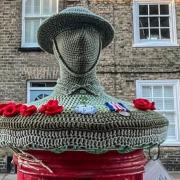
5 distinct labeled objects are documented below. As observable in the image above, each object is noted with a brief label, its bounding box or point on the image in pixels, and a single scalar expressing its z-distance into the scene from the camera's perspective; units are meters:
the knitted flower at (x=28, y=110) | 1.65
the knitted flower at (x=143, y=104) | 1.84
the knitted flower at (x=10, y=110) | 1.72
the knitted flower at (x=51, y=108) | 1.60
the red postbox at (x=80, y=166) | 1.67
